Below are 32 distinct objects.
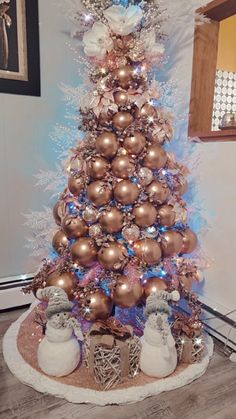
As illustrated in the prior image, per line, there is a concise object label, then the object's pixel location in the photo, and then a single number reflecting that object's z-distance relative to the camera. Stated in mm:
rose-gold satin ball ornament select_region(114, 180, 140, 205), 1293
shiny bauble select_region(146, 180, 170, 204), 1351
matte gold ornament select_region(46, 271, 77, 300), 1381
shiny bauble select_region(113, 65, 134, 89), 1333
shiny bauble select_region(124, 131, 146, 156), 1316
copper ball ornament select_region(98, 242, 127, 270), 1299
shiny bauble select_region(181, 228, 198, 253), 1465
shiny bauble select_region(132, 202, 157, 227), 1317
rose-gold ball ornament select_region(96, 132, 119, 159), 1312
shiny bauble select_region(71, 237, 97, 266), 1338
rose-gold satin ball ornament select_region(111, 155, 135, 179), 1301
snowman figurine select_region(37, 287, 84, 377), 1194
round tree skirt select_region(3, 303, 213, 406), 1141
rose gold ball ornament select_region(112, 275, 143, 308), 1288
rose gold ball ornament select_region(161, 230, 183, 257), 1373
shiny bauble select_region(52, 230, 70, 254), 1497
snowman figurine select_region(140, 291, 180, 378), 1186
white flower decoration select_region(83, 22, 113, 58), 1298
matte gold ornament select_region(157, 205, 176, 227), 1373
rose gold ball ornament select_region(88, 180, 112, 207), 1306
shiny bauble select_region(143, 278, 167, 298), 1333
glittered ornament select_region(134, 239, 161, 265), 1316
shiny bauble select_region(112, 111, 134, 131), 1329
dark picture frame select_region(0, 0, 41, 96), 1680
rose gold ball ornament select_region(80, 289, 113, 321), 1318
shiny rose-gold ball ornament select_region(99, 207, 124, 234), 1301
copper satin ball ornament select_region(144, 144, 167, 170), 1343
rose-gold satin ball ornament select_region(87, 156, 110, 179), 1323
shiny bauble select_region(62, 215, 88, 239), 1370
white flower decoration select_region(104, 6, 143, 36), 1246
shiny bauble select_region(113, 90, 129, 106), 1328
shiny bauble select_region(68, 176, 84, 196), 1391
